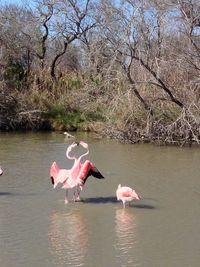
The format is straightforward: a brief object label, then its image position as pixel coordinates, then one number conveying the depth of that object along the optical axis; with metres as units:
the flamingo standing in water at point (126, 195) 8.99
